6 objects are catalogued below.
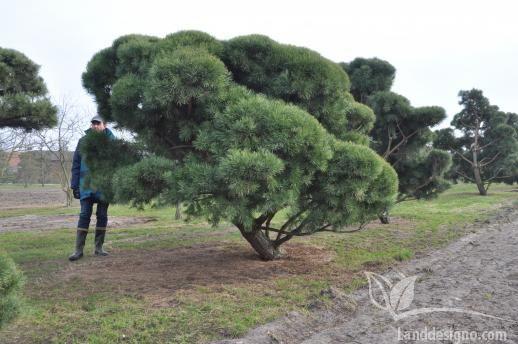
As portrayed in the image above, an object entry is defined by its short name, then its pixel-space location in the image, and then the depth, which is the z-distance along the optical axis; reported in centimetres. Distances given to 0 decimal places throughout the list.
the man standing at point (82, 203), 531
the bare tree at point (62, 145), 1872
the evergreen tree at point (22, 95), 655
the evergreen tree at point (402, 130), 869
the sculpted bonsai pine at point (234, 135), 354
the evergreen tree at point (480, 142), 2264
